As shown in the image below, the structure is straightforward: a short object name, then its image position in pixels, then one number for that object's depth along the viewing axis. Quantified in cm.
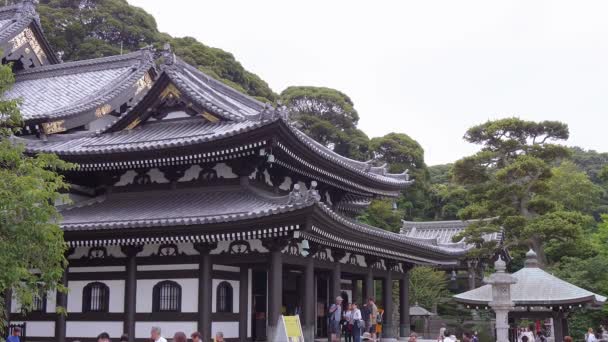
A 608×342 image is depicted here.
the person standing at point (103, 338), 1249
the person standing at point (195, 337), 1335
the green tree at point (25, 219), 1373
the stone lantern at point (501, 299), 2344
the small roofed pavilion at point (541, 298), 2445
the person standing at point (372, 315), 2561
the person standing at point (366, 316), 2566
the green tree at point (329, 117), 7481
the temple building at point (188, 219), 2105
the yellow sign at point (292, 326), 2070
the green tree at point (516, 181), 3975
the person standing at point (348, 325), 2389
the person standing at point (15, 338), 1754
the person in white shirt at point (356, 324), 2356
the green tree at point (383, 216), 6216
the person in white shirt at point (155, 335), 1290
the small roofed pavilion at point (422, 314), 4506
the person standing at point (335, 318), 2338
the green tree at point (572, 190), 6194
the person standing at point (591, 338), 2499
